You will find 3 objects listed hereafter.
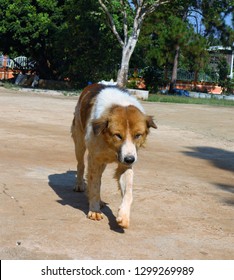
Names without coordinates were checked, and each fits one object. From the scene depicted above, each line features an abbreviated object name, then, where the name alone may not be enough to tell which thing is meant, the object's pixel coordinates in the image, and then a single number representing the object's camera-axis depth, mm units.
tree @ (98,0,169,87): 26734
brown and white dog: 4891
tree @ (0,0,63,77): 29719
